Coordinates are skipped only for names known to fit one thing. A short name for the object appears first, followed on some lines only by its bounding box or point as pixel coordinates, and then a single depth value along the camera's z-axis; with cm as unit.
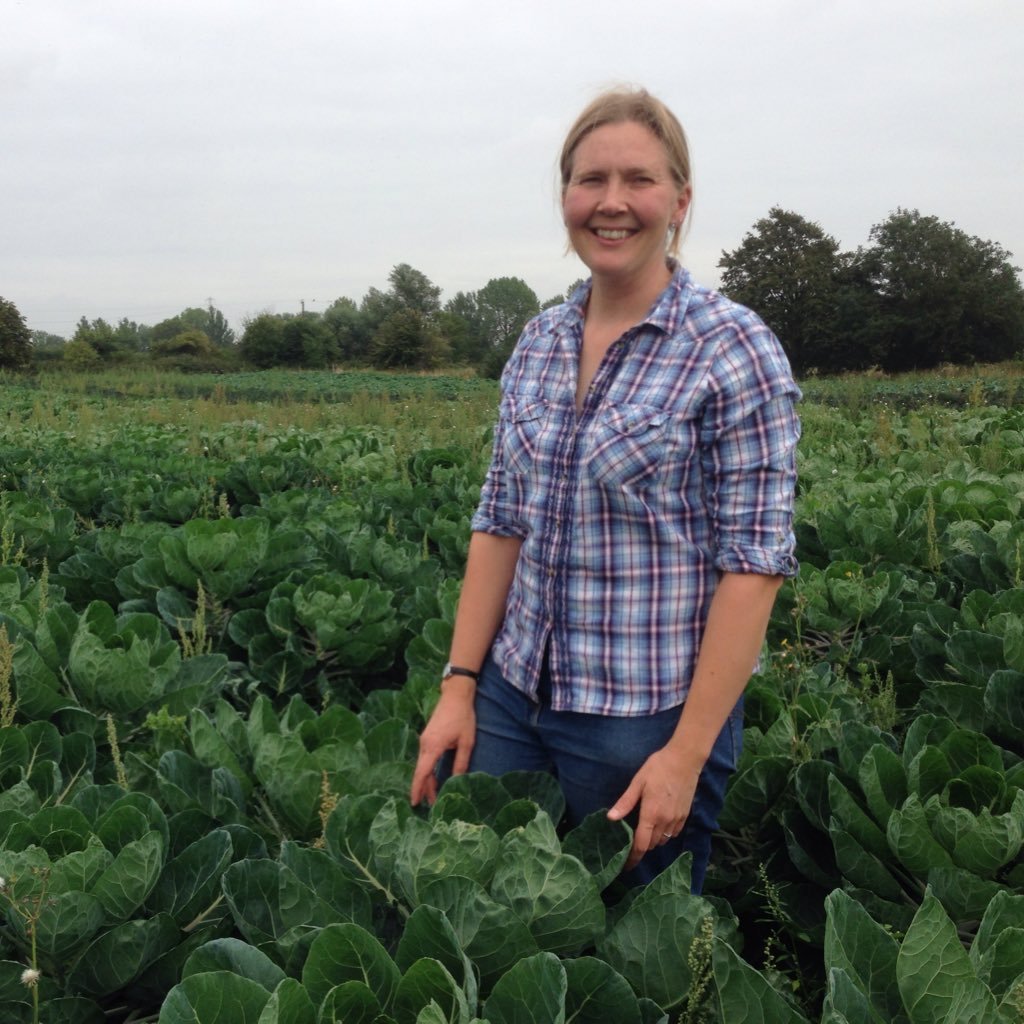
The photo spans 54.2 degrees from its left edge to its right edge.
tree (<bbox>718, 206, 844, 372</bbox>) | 4934
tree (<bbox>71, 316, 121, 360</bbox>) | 5603
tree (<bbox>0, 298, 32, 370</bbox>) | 4352
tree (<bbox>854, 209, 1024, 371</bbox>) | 4766
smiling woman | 166
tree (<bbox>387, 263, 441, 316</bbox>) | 8162
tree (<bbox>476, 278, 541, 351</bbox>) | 9856
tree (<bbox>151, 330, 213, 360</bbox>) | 5806
